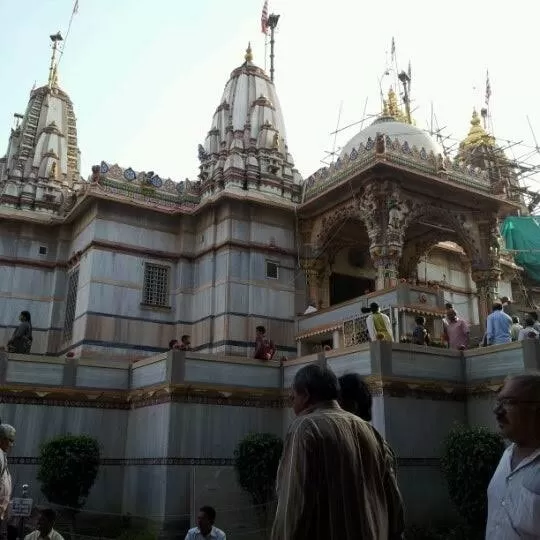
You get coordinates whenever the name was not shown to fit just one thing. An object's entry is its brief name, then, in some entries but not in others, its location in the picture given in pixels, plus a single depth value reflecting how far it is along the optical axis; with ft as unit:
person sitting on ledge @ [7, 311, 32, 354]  51.26
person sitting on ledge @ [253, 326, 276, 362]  51.44
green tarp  88.28
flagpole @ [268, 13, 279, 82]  109.50
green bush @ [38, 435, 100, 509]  43.11
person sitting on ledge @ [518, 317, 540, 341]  42.09
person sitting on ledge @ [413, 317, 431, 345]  48.14
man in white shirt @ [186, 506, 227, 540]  24.93
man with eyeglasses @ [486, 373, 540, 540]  10.55
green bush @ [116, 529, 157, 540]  42.35
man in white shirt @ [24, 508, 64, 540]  24.22
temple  44.27
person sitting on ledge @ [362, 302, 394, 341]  43.93
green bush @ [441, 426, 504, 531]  35.47
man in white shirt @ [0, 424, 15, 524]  17.01
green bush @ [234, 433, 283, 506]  42.86
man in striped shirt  10.51
